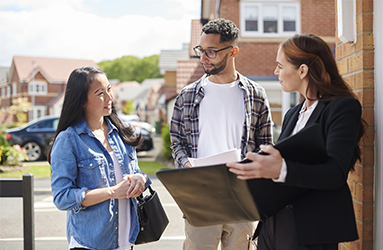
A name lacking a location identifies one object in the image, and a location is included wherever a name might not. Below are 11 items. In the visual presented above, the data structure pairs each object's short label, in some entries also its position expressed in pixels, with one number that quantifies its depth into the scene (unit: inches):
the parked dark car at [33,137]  527.5
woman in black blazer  54.4
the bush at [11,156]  442.9
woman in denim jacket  81.7
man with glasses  103.9
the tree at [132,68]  5329.7
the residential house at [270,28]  501.7
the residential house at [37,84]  1836.9
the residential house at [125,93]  3634.4
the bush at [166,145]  533.0
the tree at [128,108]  2819.9
